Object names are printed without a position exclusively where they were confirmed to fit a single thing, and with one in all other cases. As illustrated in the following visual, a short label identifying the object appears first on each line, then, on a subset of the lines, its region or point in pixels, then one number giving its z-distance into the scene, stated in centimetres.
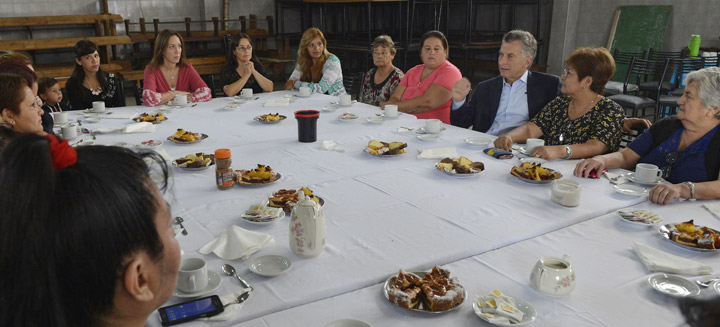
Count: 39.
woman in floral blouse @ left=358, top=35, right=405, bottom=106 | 418
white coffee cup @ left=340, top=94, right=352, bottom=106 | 380
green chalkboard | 720
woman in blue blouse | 214
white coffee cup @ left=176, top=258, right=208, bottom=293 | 129
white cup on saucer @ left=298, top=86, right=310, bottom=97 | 427
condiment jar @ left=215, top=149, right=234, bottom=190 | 202
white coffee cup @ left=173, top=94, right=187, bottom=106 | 376
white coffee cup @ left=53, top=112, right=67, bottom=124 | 313
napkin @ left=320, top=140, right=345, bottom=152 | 261
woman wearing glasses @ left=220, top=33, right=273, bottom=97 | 442
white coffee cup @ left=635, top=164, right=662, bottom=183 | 204
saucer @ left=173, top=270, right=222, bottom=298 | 128
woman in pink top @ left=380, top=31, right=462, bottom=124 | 390
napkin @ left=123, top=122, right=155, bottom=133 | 295
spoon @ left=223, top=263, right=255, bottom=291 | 133
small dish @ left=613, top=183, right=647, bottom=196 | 195
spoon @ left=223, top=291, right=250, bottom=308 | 124
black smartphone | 118
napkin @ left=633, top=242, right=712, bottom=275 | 137
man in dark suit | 323
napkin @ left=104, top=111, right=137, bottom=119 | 336
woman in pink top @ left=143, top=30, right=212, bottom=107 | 406
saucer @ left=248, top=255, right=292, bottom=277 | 138
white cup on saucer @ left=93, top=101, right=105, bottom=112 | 352
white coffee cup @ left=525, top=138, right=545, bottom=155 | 247
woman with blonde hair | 452
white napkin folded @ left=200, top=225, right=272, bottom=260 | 149
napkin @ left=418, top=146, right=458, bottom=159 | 245
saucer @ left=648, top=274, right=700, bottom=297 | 128
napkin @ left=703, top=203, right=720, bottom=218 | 178
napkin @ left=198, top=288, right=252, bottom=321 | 120
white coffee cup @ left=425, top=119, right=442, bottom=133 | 289
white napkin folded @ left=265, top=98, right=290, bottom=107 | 383
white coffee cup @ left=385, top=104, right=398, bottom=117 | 336
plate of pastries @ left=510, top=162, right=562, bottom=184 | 205
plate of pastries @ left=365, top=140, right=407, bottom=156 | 247
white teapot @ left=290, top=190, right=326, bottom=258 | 146
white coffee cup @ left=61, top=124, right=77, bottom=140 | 279
